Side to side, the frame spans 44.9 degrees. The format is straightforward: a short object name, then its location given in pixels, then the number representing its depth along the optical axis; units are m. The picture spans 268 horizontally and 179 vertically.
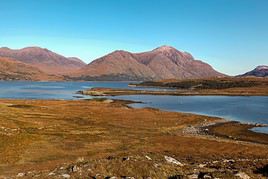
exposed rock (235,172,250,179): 26.17
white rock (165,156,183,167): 34.09
